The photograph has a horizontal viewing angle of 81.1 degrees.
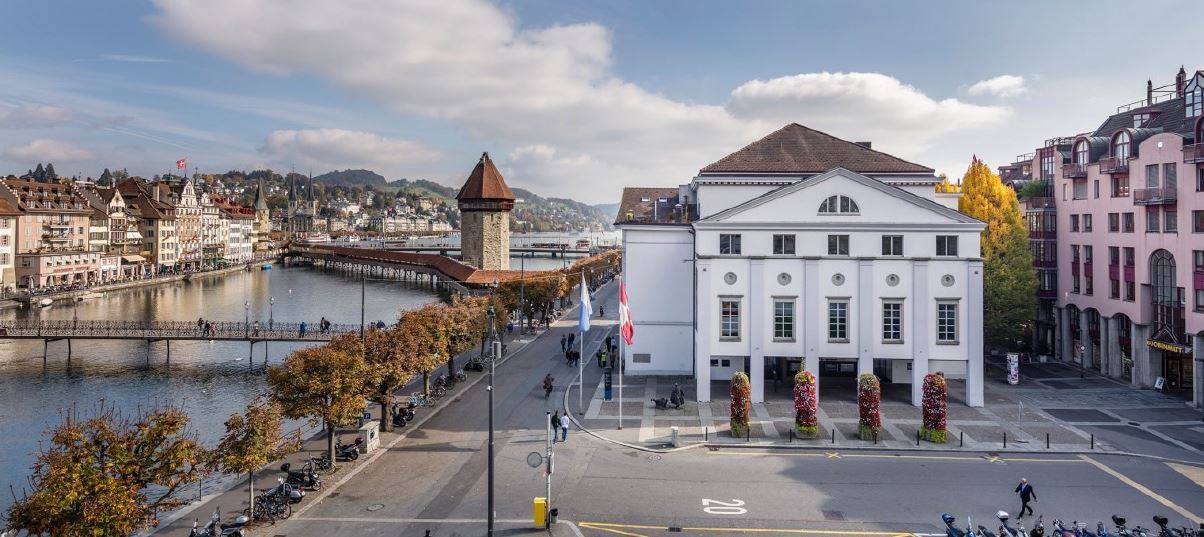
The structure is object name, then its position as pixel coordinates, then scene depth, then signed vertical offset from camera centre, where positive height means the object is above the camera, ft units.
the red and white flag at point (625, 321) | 111.24 -6.10
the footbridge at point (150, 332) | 188.96 -13.68
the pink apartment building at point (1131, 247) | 130.00 +7.95
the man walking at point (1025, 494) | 75.00 -22.44
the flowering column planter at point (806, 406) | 101.50 -17.90
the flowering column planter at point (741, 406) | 103.35 -18.02
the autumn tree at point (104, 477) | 53.21 -16.02
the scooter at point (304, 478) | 81.97 -22.94
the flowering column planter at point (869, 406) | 101.19 -17.74
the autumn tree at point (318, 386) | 87.92 -13.07
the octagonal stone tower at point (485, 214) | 332.60 +32.93
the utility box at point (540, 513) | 71.41 -23.40
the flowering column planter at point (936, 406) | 99.91 -17.53
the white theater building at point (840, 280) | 124.57 +0.58
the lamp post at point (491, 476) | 65.62 -18.35
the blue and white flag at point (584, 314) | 115.44 -5.10
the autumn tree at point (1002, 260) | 160.56 +5.53
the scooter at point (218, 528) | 66.69 -23.93
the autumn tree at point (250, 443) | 71.72 -16.71
